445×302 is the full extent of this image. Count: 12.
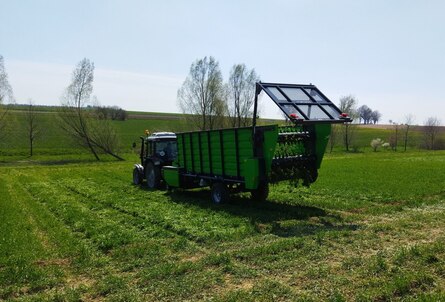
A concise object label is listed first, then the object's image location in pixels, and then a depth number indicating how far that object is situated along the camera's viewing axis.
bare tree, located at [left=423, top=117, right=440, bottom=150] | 69.47
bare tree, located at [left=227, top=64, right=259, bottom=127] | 55.91
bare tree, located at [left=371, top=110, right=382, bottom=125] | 129.25
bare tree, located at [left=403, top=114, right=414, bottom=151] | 71.36
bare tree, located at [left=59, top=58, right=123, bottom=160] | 51.69
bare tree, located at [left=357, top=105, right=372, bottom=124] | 122.71
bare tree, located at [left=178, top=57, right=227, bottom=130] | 54.47
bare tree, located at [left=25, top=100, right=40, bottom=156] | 55.66
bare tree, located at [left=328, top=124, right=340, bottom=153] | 66.06
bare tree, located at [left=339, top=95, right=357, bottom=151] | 67.94
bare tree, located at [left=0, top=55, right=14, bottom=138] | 48.75
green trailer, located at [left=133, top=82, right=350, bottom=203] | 11.73
